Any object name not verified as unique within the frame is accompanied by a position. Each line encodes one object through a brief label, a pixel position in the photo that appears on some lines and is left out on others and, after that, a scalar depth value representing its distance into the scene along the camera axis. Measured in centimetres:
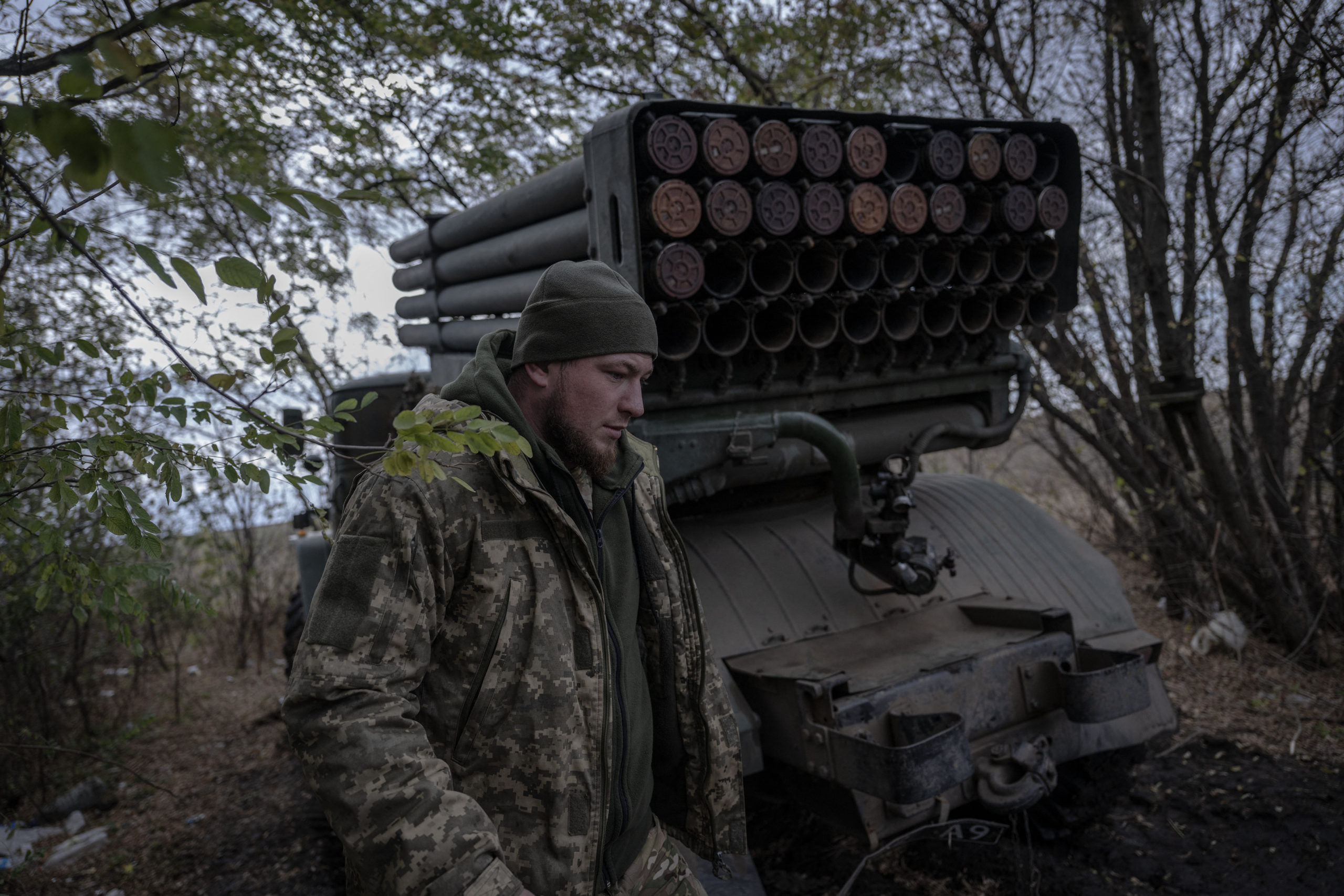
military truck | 335
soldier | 186
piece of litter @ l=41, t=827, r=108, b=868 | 484
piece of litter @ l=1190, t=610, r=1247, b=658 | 628
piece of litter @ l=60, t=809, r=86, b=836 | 529
